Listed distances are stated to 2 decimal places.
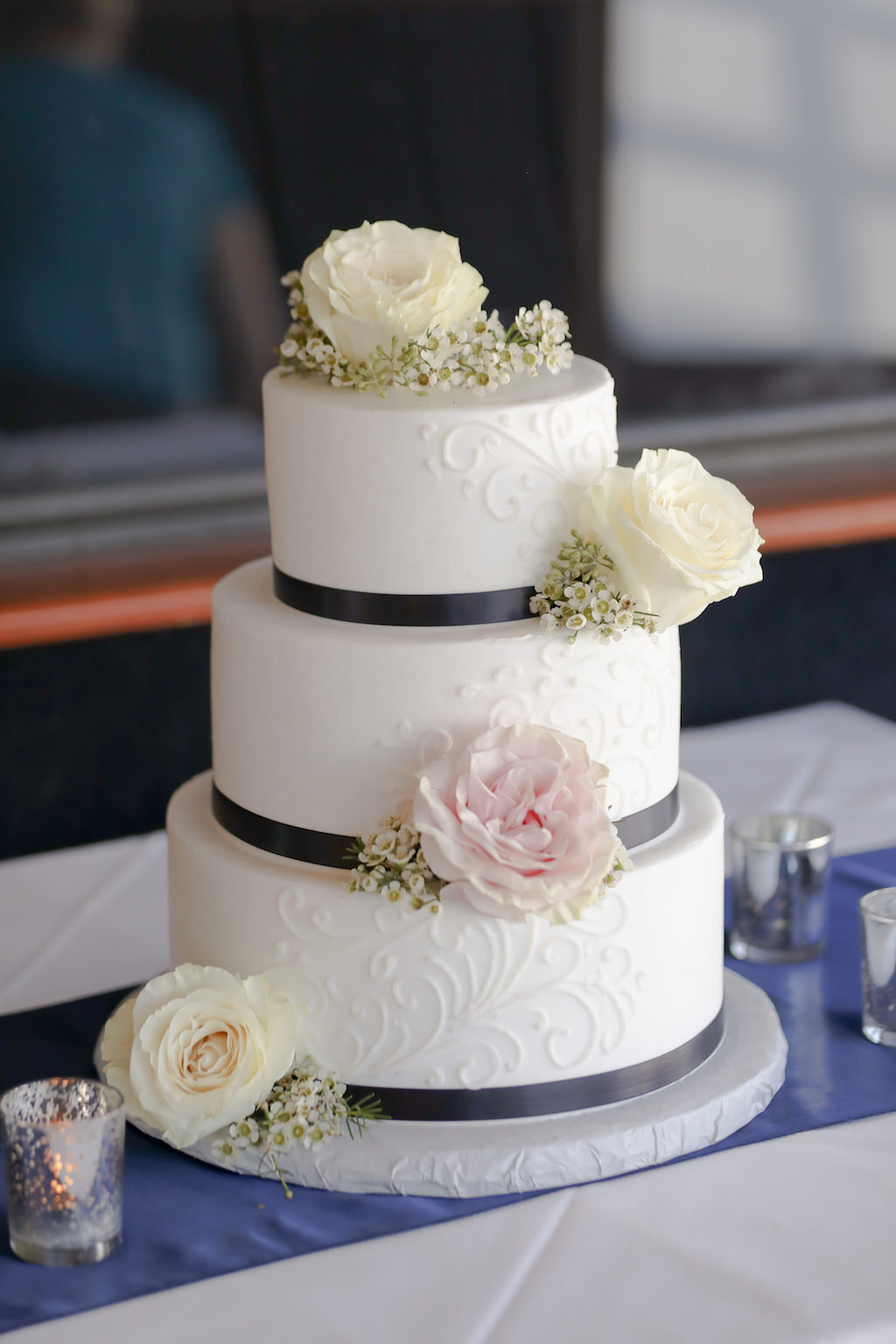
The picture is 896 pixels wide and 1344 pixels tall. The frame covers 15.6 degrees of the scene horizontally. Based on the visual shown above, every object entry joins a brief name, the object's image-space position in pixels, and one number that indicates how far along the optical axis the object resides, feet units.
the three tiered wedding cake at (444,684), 4.30
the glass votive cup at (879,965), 4.62
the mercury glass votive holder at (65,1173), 4.10
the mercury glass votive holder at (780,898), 4.98
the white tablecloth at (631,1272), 4.01
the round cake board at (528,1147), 4.28
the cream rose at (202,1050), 4.29
